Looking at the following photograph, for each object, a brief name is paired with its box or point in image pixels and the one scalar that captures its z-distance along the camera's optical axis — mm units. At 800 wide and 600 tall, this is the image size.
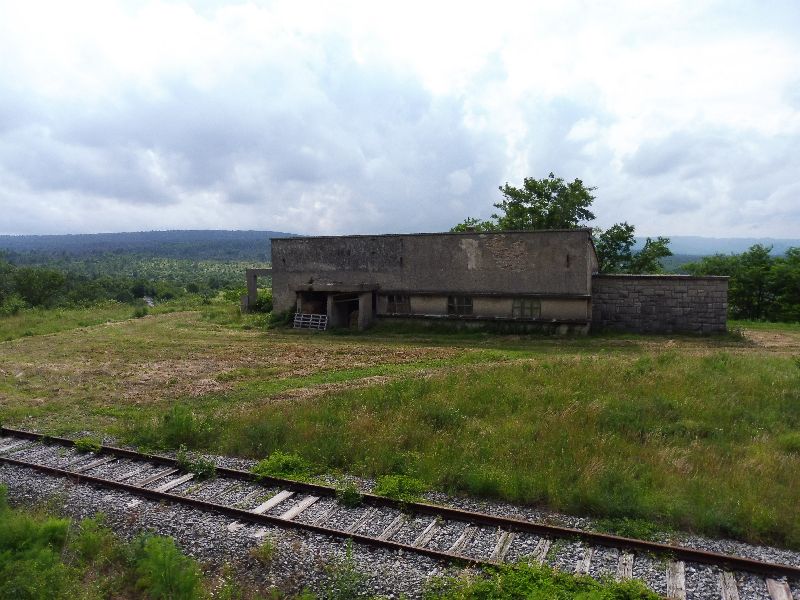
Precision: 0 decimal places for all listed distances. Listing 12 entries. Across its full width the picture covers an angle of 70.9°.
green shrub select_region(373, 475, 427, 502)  7594
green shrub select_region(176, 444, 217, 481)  8531
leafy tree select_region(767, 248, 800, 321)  29594
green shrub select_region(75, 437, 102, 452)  9688
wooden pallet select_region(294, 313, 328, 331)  25597
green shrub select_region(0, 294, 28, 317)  34322
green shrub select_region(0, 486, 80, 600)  5543
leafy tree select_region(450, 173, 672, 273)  34344
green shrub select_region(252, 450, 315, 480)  8461
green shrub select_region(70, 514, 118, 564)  6344
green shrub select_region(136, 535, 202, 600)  5414
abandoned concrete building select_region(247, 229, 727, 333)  21969
